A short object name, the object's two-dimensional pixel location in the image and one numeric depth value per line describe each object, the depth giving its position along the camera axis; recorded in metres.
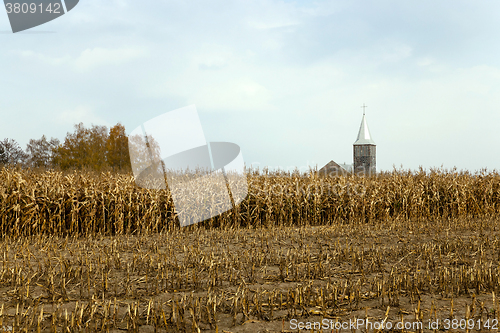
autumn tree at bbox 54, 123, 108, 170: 36.53
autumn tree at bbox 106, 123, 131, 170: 40.25
